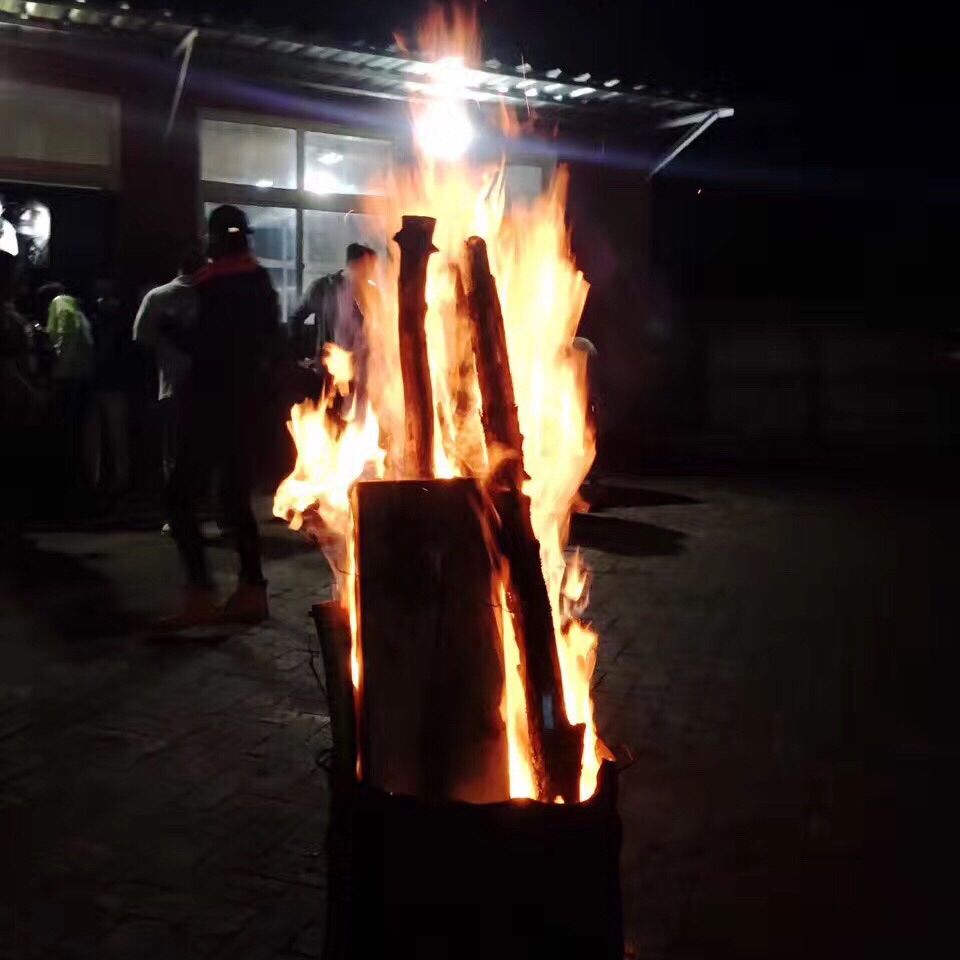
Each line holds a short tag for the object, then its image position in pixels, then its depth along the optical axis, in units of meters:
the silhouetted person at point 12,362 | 7.28
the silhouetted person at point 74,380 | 9.64
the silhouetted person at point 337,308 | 7.20
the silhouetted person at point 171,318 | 7.18
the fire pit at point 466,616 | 2.24
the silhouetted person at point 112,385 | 9.85
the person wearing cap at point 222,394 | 6.05
